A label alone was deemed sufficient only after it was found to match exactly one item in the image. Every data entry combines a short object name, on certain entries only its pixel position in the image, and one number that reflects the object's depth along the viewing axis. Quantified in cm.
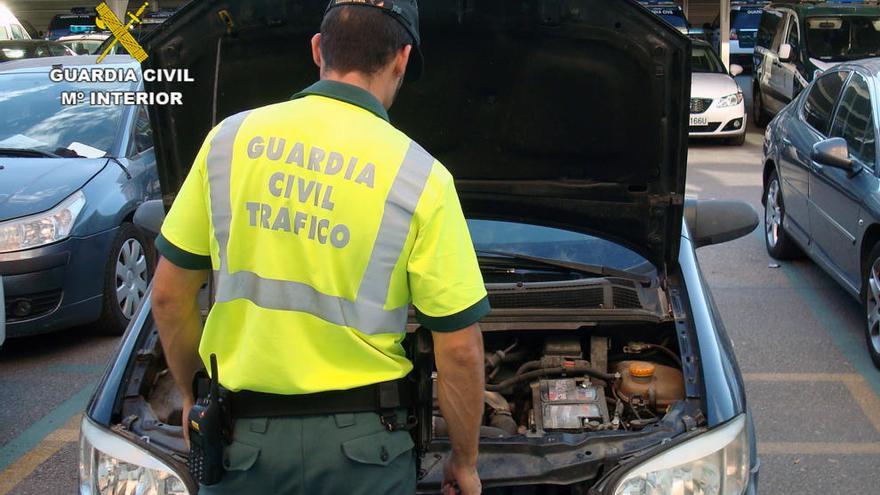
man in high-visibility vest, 203
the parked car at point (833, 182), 573
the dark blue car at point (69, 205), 564
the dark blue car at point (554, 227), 259
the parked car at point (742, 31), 2575
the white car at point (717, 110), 1358
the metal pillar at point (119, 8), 2302
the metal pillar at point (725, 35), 1994
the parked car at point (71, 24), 2773
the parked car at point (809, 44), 1338
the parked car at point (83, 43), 1945
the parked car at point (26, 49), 1666
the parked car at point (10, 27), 2183
